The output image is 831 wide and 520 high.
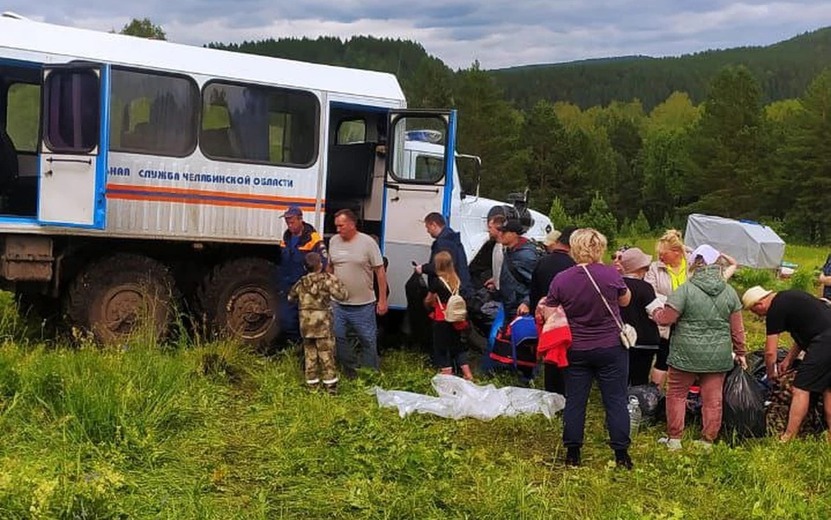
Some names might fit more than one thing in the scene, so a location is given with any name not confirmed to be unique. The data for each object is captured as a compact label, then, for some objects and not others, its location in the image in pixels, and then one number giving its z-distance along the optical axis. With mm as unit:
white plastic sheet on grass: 6379
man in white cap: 5742
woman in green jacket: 5664
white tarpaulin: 28562
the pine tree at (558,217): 28500
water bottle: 6176
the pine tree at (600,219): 27520
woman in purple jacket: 5242
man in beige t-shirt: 7109
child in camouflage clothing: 6820
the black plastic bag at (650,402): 6391
